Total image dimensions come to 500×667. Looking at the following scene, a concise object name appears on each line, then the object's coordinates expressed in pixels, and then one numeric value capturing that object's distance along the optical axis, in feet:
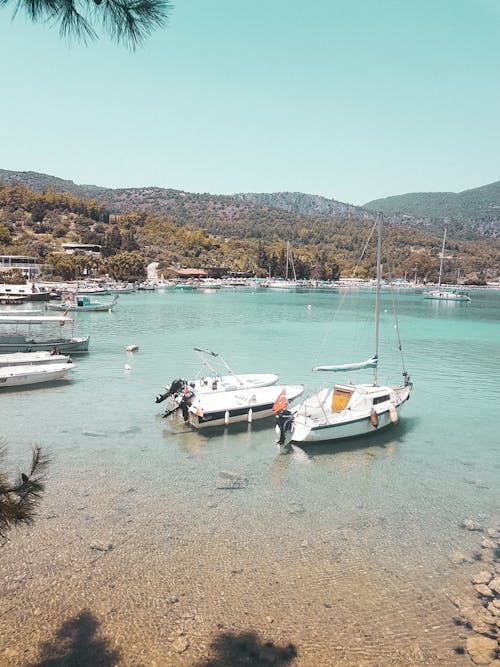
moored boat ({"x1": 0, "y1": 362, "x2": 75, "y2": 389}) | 96.27
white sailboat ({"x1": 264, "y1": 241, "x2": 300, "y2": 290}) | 619.26
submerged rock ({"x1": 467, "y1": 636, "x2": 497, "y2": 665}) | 31.30
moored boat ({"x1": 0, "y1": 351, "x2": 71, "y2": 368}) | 103.65
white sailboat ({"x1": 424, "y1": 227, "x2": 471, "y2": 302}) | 467.93
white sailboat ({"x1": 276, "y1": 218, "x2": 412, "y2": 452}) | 68.54
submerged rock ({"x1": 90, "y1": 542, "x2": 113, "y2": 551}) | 42.47
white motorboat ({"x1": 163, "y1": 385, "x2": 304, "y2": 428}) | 74.32
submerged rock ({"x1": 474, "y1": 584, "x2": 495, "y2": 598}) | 37.37
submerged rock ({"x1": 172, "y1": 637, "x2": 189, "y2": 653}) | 31.71
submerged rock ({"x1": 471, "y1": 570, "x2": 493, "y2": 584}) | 39.10
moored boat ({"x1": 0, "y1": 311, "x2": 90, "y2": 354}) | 120.88
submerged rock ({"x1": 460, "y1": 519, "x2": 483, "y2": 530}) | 47.88
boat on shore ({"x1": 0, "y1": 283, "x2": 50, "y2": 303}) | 316.52
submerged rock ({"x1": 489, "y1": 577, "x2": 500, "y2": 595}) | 38.01
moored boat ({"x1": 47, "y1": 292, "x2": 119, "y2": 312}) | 272.86
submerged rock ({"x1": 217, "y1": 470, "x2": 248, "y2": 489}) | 56.59
